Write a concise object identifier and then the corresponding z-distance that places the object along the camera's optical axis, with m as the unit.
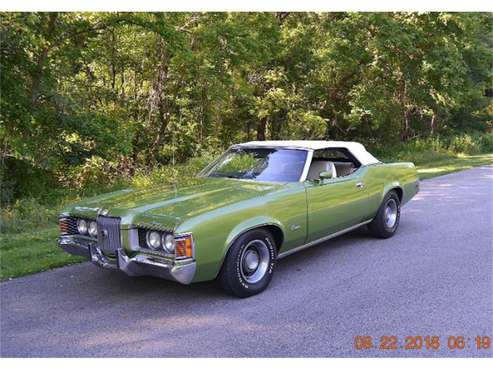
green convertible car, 4.55
